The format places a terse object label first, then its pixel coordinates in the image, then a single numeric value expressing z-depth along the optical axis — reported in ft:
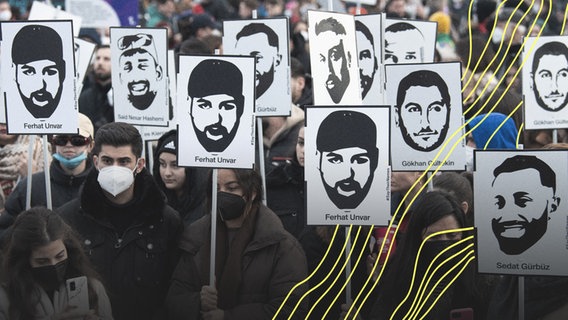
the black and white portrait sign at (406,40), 50.04
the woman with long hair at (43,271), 31.49
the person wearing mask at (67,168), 42.44
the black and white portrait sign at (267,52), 45.12
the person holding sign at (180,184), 42.55
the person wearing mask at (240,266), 34.98
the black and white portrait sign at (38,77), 40.15
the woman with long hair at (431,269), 33.07
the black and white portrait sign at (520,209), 32.03
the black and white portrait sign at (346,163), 36.55
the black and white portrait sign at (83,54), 49.73
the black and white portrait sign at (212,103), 38.08
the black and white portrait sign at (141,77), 47.30
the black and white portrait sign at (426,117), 40.58
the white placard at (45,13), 51.93
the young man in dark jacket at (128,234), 36.73
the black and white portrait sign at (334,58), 40.91
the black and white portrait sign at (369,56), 44.80
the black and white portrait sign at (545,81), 44.49
